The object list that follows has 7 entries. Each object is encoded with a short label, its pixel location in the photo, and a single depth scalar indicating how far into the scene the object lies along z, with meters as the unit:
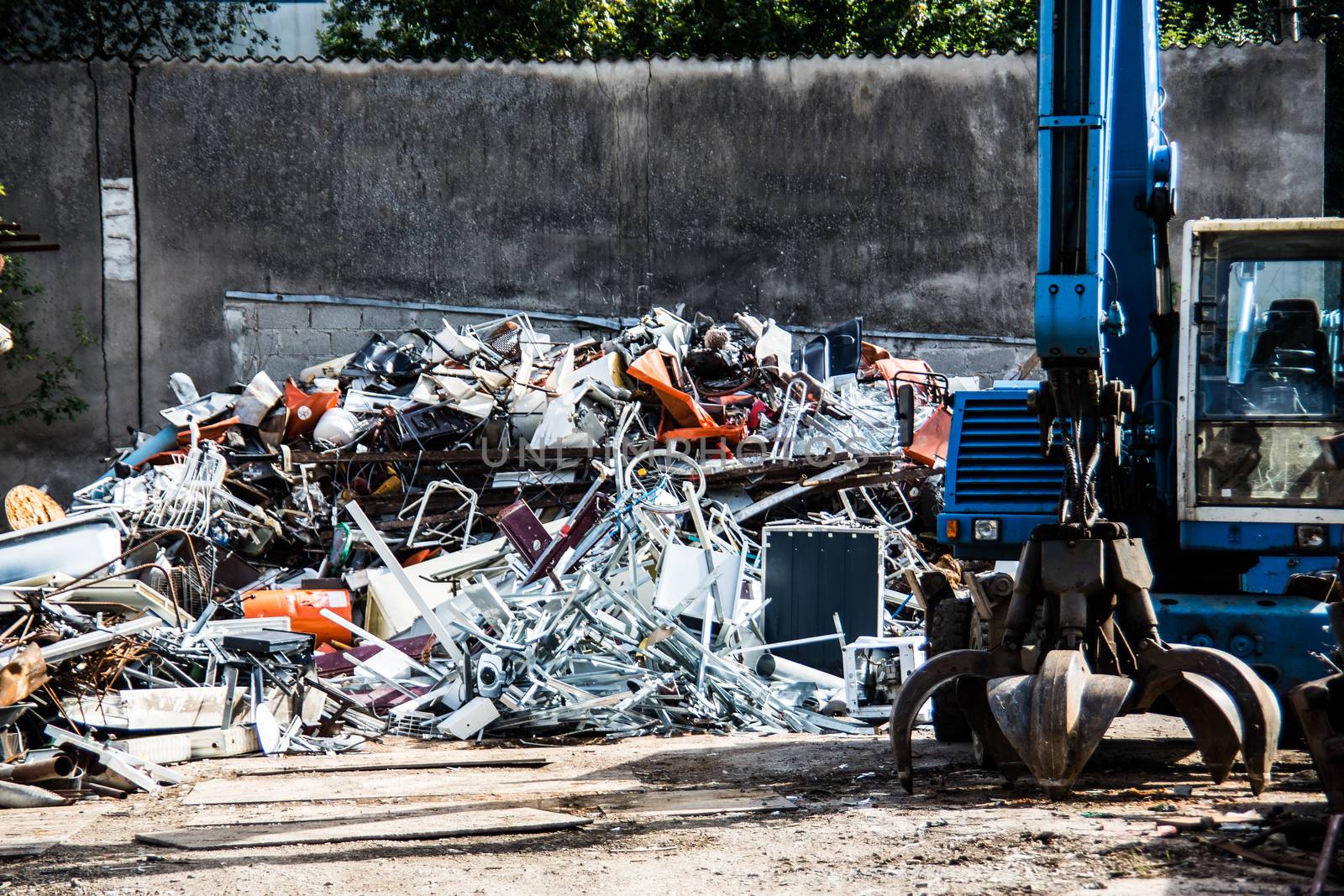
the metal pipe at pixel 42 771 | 13.47
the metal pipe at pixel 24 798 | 13.15
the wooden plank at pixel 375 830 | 11.14
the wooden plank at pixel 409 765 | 15.01
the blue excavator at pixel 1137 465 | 10.58
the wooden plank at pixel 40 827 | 11.09
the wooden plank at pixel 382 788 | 13.22
